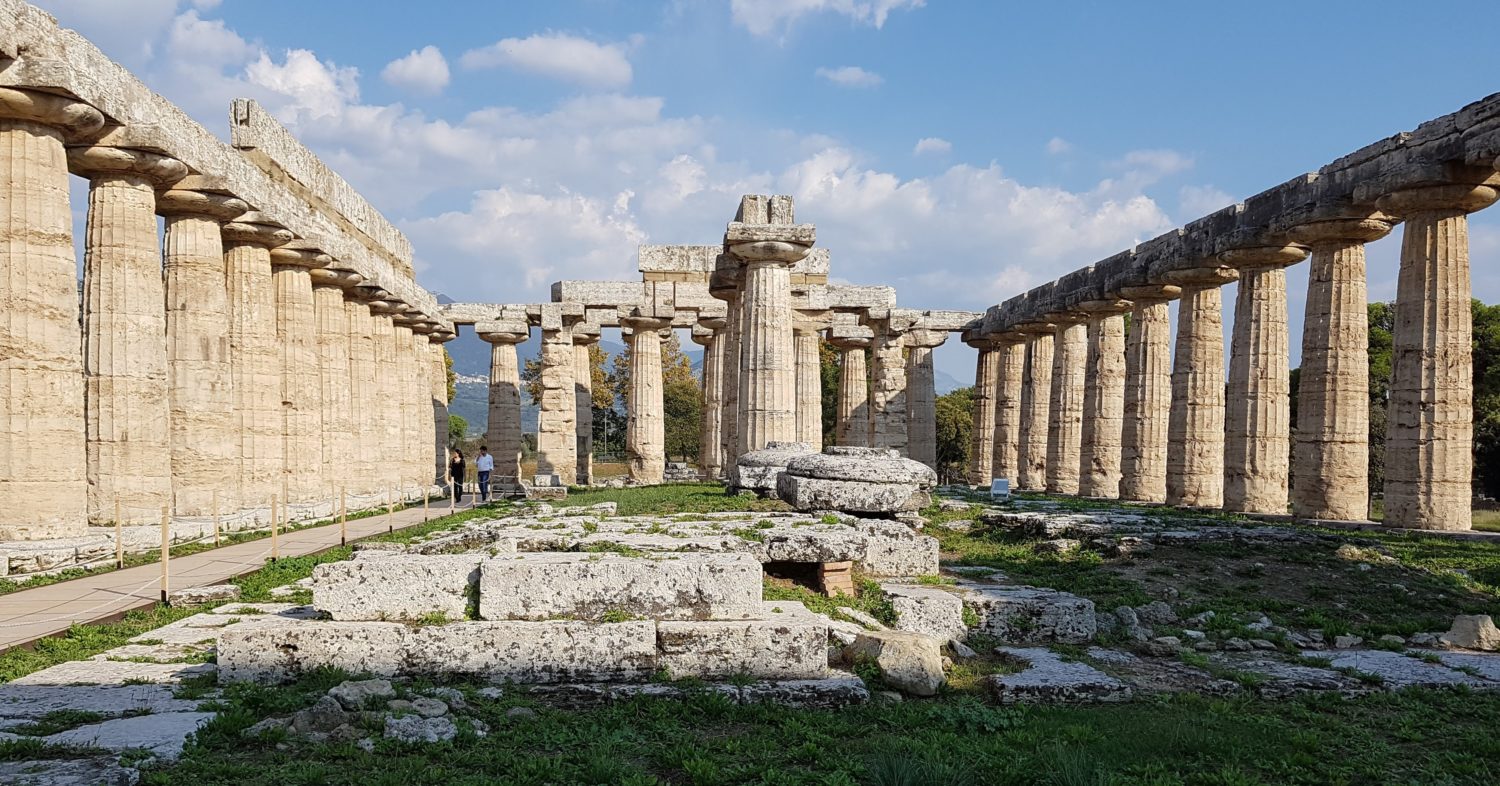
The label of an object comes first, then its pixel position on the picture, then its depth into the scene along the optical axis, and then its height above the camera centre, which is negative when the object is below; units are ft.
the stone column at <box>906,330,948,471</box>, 132.77 -2.65
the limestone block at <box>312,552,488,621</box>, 26.68 -5.85
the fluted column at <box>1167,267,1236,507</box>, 86.48 -1.81
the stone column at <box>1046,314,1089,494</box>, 113.60 -3.47
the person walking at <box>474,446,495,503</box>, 101.01 -9.28
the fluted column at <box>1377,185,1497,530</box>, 61.21 +0.31
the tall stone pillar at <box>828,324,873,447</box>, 134.82 -1.08
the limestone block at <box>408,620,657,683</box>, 24.79 -7.06
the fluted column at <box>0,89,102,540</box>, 45.91 +2.24
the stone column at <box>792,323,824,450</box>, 90.38 -0.88
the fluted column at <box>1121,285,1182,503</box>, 94.48 -1.60
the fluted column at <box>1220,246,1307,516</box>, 78.23 -1.45
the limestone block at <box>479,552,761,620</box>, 26.96 -5.91
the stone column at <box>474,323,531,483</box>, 136.98 -4.83
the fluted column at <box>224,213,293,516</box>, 70.74 +1.61
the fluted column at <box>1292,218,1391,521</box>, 69.62 -0.54
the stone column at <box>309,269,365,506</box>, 88.53 +0.03
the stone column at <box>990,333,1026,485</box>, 126.93 -3.97
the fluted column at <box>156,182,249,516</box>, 62.23 +1.38
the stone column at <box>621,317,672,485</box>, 126.21 -3.33
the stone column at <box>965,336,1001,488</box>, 134.72 -4.77
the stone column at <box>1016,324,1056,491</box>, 121.19 -4.11
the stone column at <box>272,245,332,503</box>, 79.66 +0.43
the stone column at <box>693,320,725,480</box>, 120.78 -3.86
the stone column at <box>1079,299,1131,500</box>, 103.76 -3.05
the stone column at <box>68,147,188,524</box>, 53.62 +1.94
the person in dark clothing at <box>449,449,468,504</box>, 116.16 -11.48
